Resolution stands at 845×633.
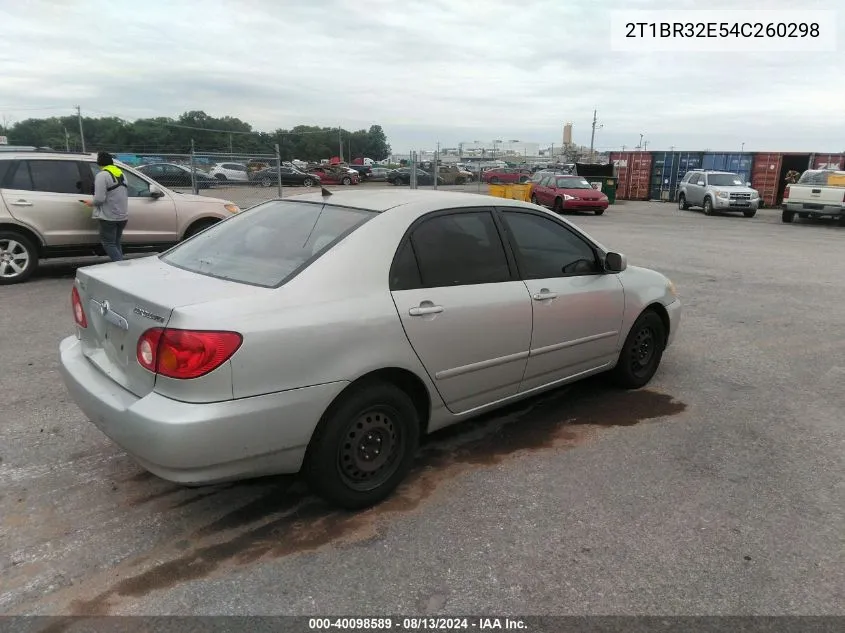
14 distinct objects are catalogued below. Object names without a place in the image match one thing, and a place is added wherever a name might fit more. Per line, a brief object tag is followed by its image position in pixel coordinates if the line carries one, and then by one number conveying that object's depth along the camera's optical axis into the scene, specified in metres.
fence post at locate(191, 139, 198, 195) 13.78
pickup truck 19.50
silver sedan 2.56
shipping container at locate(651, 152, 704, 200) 31.05
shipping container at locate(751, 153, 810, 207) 27.55
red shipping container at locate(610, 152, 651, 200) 32.88
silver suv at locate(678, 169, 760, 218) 23.11
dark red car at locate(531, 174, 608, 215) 22.09
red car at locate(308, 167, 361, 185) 37.44
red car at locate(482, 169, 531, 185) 41.53
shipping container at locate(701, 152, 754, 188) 28.95
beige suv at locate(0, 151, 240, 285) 8.12
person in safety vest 7.94
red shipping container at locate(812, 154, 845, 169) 26.44
